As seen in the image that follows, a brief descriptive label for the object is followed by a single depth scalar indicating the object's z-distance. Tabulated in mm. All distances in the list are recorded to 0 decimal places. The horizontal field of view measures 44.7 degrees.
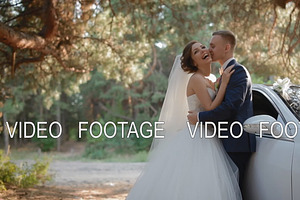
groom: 3307
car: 2822
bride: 3264
